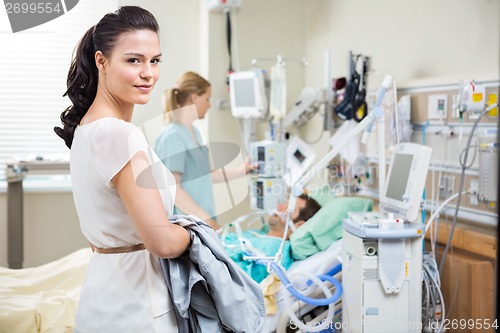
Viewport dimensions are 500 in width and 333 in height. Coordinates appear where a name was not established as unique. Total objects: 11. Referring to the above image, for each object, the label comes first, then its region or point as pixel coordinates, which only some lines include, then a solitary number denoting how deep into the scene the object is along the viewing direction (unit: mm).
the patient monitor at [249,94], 3795
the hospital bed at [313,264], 2568
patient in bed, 2691
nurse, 2732
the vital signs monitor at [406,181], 2301
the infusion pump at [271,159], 2963
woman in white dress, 1161
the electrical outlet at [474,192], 2621
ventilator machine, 2305
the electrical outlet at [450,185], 2762
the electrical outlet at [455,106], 2671
